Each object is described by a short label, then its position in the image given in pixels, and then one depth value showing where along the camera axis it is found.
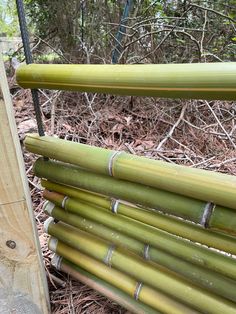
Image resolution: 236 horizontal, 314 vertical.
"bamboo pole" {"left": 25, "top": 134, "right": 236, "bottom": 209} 0.78
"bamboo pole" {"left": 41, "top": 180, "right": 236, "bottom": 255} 0.84
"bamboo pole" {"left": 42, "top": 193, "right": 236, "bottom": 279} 0.84
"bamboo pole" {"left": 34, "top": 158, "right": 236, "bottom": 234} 0.82
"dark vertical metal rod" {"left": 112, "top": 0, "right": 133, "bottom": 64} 2.62
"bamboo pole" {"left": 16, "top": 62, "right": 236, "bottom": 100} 0.65
